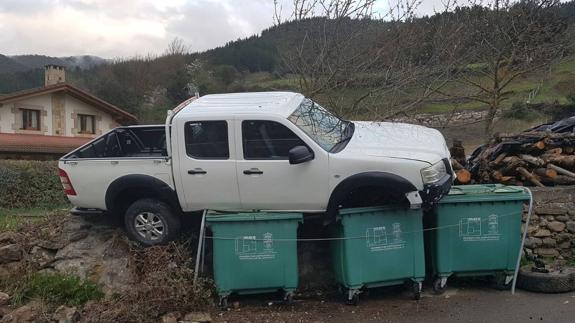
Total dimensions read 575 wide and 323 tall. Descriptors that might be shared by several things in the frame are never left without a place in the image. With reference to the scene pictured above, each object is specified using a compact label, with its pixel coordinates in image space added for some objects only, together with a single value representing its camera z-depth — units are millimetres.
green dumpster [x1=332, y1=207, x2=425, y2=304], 6391
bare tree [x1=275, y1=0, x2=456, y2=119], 11305
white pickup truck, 6289
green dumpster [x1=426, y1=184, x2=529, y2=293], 6609
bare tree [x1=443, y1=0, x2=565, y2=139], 13102
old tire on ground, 6504
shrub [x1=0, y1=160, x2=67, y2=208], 17953
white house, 30312
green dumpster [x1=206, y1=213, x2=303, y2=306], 6426
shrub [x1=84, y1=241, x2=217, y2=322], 6137
